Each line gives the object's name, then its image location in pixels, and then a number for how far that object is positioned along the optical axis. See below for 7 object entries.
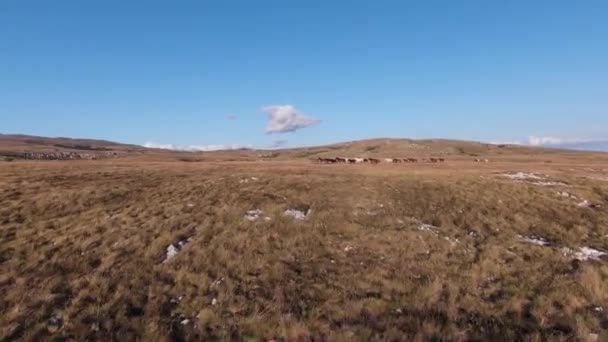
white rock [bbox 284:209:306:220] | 22.37
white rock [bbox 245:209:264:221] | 21.68
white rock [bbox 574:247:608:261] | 17.30
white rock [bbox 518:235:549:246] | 19.45
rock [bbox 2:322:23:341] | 9.97
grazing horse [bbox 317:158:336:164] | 75.47
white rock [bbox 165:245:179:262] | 15.99
